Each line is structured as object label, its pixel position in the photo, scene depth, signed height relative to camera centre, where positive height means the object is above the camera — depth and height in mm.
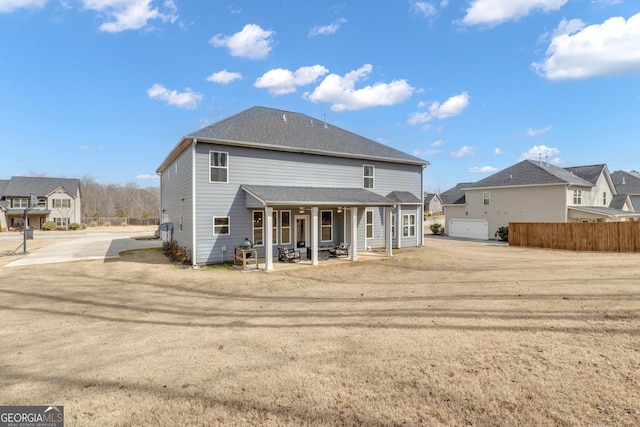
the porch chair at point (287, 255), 15398 -1776
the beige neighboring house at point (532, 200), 25141 +1522
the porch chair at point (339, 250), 16516 -1676
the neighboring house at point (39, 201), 43062 +2948
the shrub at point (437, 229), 34944 -1310
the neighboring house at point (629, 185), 36688 +3680
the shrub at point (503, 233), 26797 -1409
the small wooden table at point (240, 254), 13680 -1638
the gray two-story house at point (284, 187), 14391 +1772
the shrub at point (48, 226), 41438 -566
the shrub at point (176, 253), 15320 -1770
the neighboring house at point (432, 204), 80281 +3544
